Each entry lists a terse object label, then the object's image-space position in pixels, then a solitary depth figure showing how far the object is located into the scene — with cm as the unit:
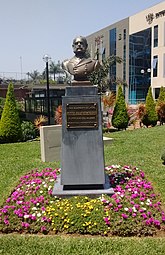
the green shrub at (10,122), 1244
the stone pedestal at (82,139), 521
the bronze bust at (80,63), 550
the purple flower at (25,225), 440
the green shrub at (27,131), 1374
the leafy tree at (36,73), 10588
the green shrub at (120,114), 1609
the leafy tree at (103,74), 2644
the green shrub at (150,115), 1699
